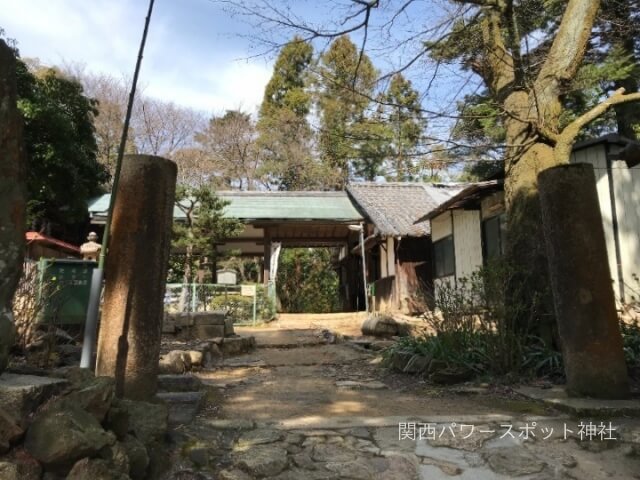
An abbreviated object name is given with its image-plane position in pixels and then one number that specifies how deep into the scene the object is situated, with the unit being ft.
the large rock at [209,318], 30.40
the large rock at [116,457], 7.71
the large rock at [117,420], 8.74
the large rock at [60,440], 7.12
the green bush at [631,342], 16.75
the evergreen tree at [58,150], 38.83
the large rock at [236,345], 28.12
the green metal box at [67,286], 18.07
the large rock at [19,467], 6.61
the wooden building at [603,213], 30.58
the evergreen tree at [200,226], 42.80
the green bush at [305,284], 69.15
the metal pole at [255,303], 43.96
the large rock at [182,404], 11.89
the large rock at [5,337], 7.87
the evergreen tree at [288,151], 82.84
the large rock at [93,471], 7.15
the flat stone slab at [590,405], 12.52
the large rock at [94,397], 8.11
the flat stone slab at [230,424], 11.86
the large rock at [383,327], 32.68
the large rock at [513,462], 9.99
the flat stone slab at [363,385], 18.16
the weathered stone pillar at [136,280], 12.38
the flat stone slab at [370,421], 12.12
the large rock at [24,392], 7.18
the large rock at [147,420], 9.62
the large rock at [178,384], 15.47
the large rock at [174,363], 20.26
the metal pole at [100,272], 11.15
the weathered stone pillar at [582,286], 13.78
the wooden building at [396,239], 49.34
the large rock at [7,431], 6.87
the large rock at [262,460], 9.70
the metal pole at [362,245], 48.04
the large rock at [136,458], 8.57
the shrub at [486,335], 17.93
